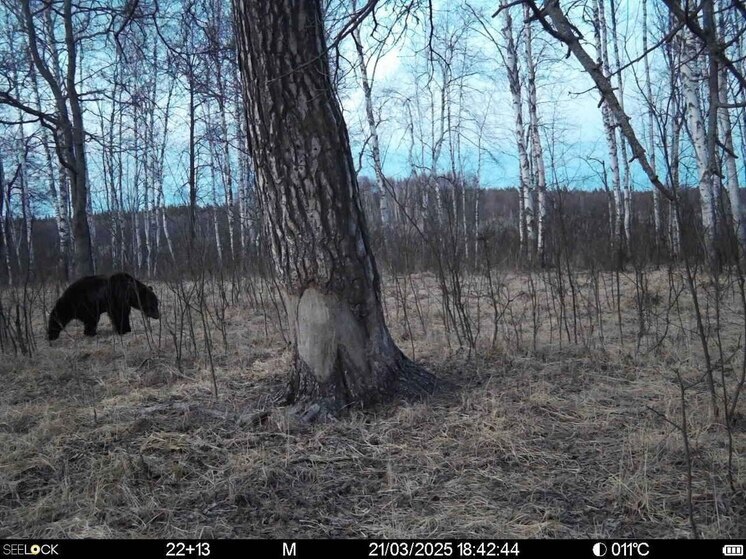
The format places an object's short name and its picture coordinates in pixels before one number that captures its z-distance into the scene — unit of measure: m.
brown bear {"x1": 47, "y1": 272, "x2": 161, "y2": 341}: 7.14
